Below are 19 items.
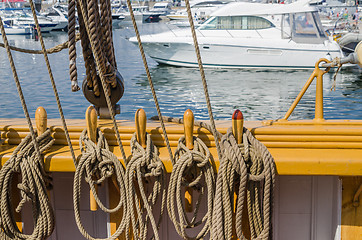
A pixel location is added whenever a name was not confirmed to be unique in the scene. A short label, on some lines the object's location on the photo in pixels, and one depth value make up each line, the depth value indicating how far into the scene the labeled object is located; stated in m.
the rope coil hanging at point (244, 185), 2.03
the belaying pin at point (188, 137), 2.09
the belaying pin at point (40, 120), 2.21
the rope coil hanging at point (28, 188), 2.12
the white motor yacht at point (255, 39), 15.09
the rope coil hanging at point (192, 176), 2.07
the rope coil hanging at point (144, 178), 2.09
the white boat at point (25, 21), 36.72
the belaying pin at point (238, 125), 2.11
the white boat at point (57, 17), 40.16
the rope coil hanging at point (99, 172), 2.12
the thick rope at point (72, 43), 2.24
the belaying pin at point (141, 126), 2.13
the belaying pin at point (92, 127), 2.17
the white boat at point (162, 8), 51.62
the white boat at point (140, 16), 47.81
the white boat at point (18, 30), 34.63
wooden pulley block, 2.52
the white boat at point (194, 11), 21.72
